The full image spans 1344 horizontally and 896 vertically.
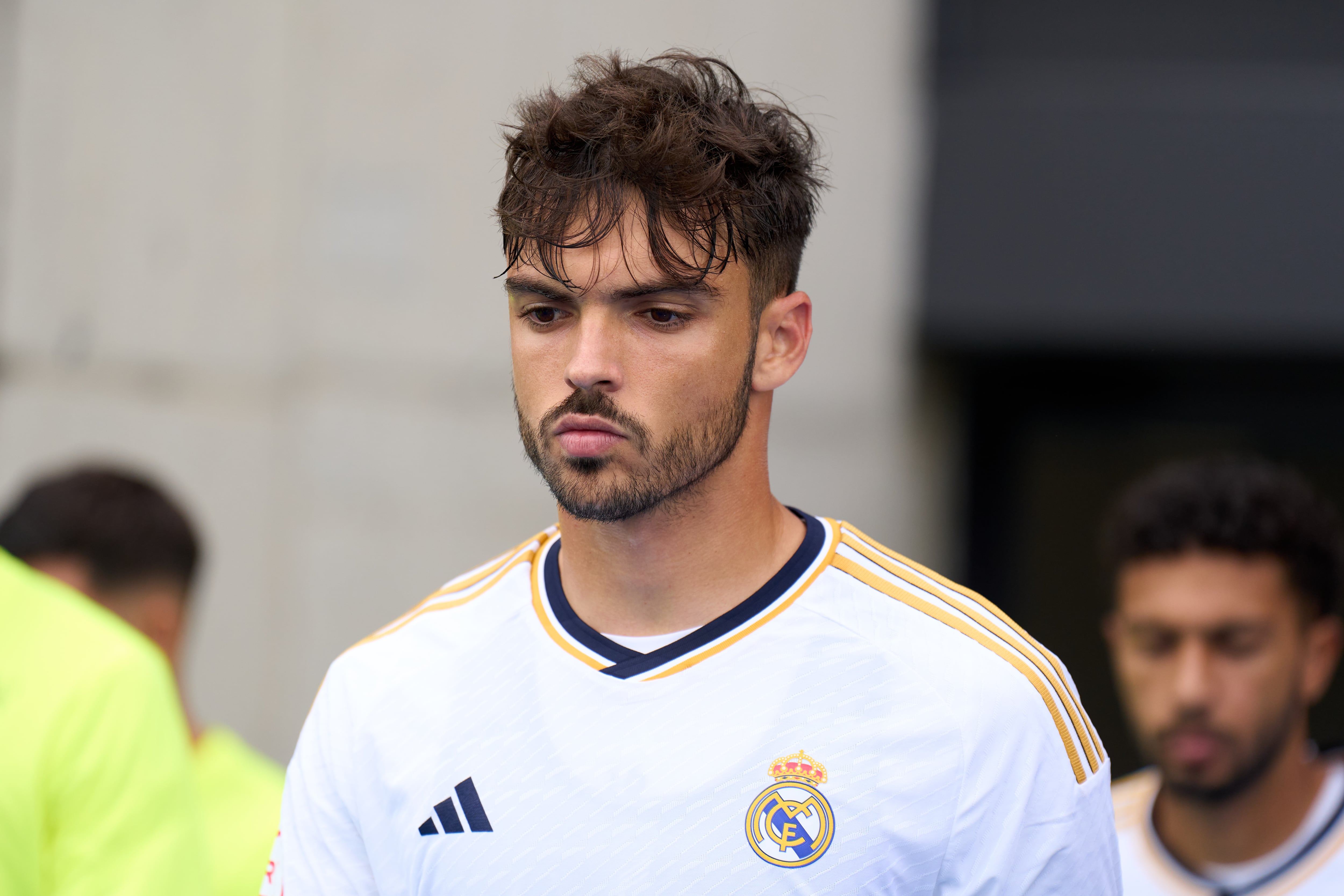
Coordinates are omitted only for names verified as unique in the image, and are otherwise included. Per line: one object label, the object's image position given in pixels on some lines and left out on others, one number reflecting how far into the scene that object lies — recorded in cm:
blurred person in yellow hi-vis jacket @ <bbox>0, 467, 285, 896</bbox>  696
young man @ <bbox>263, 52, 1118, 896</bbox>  413
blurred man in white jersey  653
